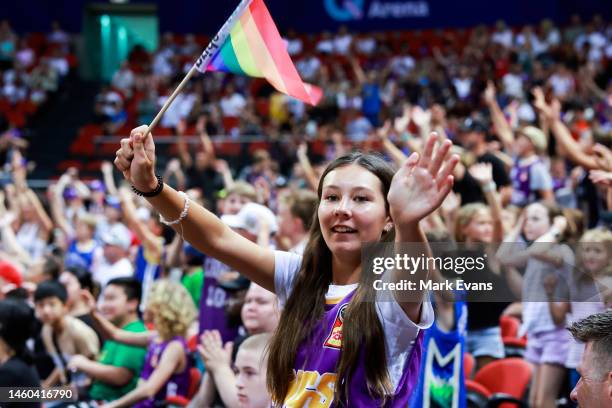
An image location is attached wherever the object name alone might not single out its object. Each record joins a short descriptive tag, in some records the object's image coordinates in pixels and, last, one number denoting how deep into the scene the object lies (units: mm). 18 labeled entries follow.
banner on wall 20438
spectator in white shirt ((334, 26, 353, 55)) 19844
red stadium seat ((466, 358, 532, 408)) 4785
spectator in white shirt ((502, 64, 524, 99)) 15234
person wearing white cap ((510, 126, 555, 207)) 7750
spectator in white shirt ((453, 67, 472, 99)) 15655
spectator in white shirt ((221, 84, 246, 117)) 17766
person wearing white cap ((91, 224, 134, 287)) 7282
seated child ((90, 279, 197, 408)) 4531
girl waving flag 2143
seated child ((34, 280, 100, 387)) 5344
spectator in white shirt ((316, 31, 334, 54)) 19953
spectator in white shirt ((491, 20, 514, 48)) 17886
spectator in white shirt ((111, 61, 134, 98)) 19984
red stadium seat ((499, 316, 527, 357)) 5418
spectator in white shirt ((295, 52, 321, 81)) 18688
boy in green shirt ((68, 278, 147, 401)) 4797
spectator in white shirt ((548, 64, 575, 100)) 14709
